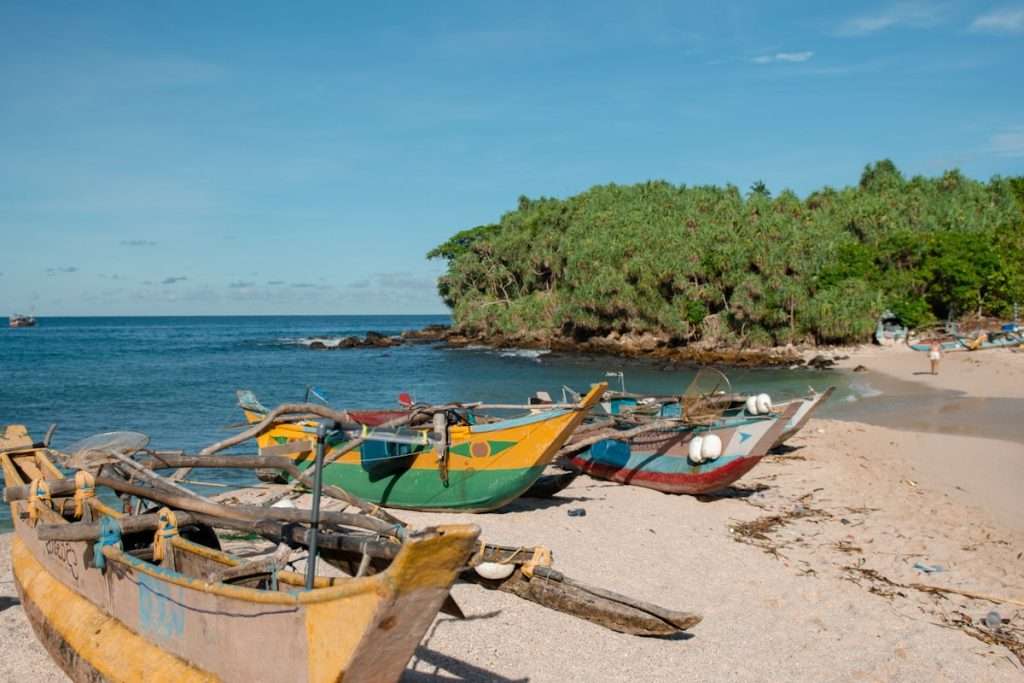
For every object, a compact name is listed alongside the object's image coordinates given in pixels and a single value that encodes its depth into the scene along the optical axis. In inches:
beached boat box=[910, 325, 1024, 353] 1470.2
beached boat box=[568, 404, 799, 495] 491.2
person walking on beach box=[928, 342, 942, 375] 1230.9
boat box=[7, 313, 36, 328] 4864.7
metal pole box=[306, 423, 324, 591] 179.5
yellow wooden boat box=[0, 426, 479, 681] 163.0
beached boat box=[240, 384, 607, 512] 431.2
